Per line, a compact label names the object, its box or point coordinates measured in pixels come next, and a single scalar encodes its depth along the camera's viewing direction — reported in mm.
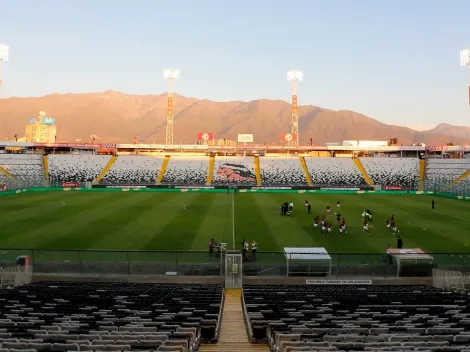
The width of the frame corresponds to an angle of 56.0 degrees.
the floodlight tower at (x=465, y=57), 76625
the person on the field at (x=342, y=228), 32888
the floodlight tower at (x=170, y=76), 96319
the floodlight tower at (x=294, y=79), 99312
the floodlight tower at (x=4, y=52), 77812
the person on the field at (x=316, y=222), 34719
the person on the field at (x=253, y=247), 23609
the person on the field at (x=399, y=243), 26111
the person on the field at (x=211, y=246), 23500
